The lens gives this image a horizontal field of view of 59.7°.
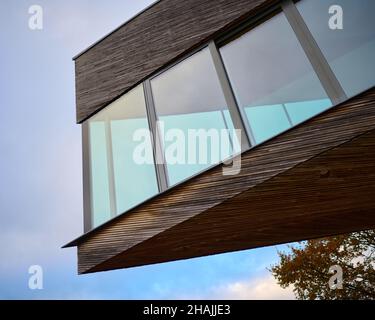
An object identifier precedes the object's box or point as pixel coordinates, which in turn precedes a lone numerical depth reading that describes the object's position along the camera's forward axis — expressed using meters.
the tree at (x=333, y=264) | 10.12
